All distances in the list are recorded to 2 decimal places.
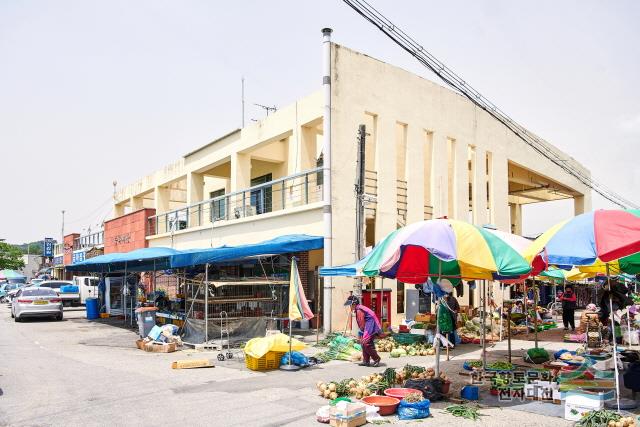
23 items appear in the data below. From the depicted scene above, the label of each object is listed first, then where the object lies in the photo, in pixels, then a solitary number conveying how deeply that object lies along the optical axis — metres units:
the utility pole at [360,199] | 17.31
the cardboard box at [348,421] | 7.50
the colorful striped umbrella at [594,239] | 7.87
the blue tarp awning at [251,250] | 15.65
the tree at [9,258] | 75.12
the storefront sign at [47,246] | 67.36
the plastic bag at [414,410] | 8.09
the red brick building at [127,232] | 32.06
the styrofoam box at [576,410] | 7.70
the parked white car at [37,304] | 24.70
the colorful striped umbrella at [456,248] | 8.56
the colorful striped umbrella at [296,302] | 12.70
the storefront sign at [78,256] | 43.06
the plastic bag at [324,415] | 7.91
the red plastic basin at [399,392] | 8.86
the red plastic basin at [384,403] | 8.42
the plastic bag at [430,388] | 9.22
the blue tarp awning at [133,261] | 17.81
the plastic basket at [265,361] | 12.26
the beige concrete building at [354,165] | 19.05
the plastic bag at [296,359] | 12.56
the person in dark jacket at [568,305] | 20.23
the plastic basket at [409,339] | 15.97
